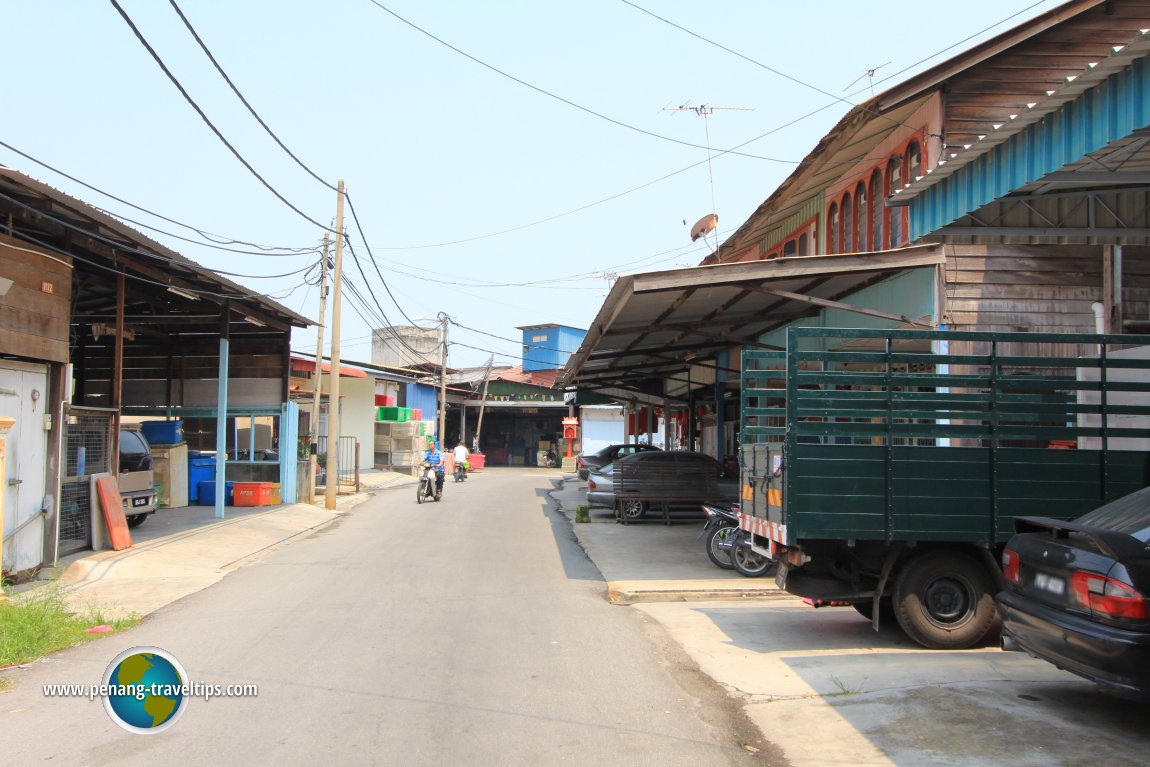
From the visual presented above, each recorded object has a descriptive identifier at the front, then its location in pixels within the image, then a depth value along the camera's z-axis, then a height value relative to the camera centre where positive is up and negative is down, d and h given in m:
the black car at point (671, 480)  18.53 -1.31
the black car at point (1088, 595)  5.04 -1.06
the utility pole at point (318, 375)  23.84 +1.11
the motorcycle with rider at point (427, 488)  24.44 -2.03
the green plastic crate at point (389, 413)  40.22 +0.08
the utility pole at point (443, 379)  43.81 +1.81
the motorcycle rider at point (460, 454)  34.06 -1.49
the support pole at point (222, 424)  18.11 -0.25
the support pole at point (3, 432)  9.40 -0.25
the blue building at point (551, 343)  60.84 +5.25
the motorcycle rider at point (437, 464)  24.81 -1.39
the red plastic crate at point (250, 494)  21.03 -1.96
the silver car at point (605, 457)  27.92 -1.29
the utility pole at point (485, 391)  49.88 +1.44
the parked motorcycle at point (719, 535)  12.62 -1.68
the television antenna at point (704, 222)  20.11 +4.70
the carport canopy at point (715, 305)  11.70 +1.87
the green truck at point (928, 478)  7.91 -0.50
